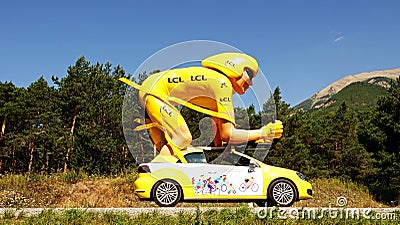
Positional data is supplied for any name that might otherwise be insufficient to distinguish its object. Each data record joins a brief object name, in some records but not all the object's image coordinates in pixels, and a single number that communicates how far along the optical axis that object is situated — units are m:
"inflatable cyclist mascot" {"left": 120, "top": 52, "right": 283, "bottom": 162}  9.05
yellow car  8.41
